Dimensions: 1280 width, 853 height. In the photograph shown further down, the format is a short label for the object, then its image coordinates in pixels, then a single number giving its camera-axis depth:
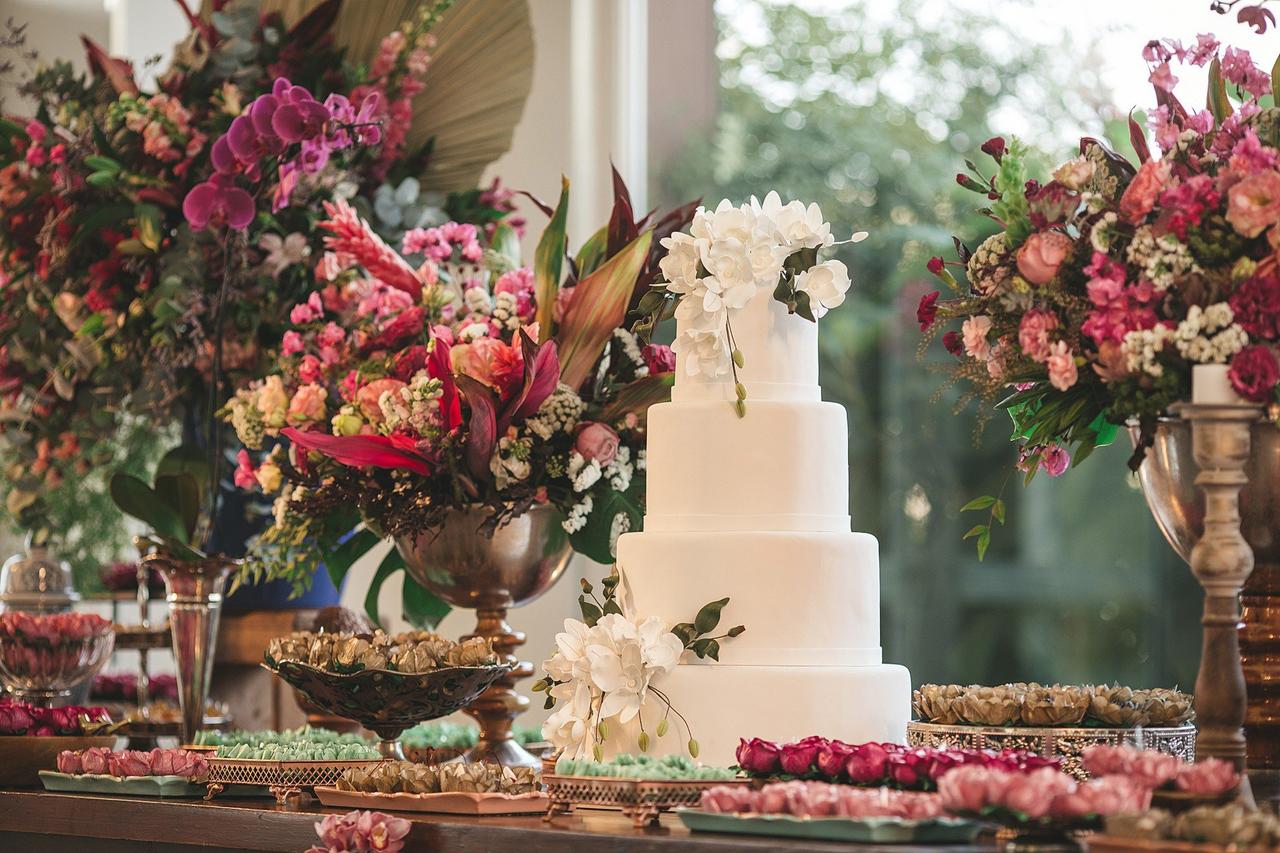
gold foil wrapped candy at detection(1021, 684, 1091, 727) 3.30
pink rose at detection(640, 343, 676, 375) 3.92
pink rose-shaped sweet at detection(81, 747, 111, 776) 3.63
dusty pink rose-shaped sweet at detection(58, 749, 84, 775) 3.68
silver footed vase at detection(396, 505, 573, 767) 3.90
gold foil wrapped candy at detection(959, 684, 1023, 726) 3.32
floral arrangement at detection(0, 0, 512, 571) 4.48
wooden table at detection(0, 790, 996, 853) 3.02
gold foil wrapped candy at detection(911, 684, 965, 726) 3.35
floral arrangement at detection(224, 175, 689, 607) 3.80
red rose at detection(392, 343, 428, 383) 3.95
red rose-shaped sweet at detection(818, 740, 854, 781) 3.12
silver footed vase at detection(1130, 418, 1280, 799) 3.22
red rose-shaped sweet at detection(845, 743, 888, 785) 3.09
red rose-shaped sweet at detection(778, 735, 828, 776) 3.14
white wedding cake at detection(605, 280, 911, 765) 3.37
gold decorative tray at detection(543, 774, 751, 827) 3.12
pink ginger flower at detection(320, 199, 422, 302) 4.13
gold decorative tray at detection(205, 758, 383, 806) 3.48
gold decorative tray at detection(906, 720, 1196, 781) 3.26
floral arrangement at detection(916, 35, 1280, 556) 3.15
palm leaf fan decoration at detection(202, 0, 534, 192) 4.78
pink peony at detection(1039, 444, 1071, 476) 3.48
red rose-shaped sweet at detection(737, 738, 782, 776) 3.16
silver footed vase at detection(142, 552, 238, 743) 4.09
